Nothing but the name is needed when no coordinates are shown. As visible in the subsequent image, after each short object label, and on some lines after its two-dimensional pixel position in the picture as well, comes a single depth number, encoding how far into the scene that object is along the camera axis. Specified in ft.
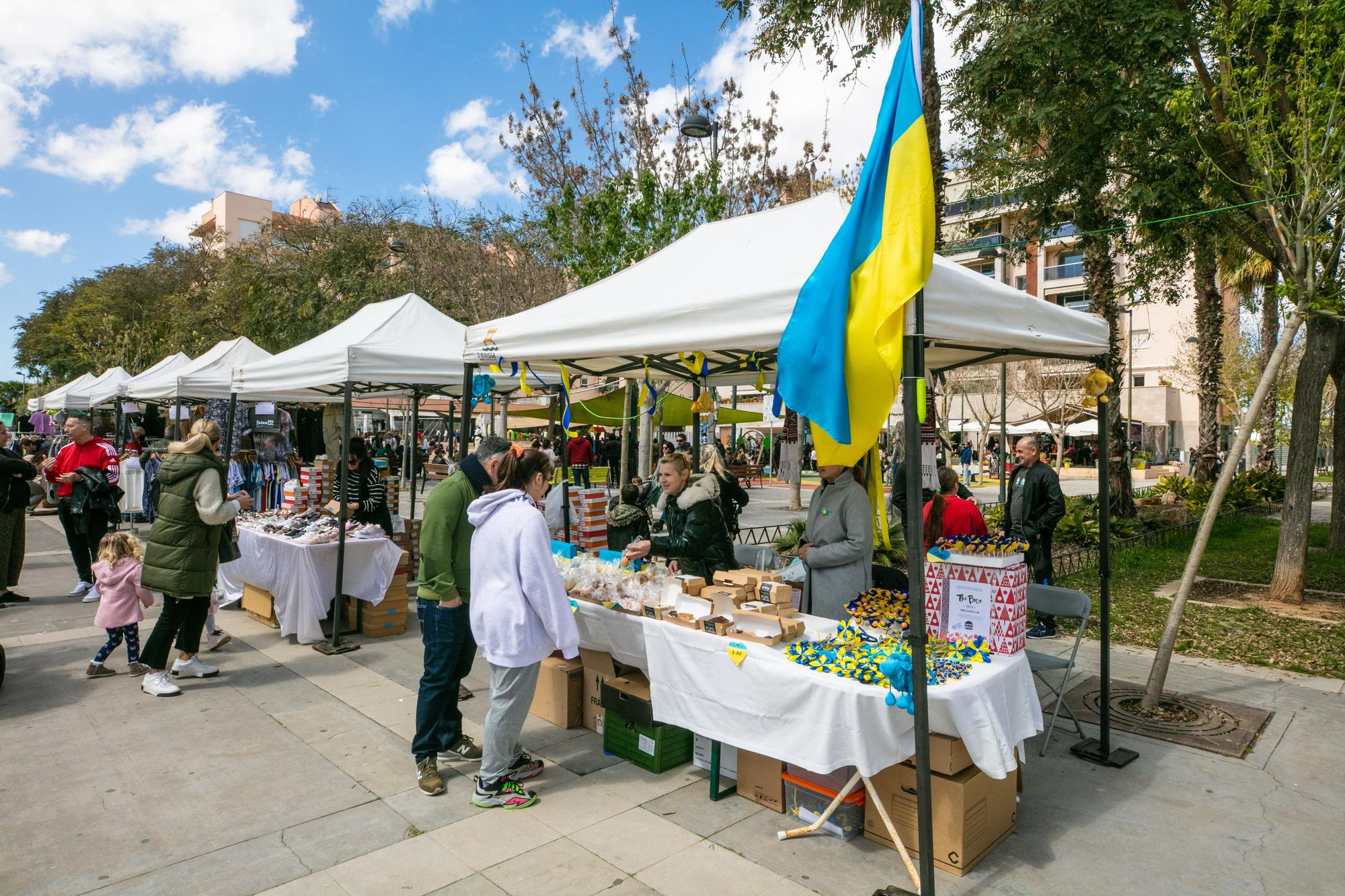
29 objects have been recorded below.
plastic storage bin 11.51
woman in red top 21.40
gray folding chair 14.97
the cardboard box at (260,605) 24.35
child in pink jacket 18.79
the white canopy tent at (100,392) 54.13
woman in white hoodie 11.83
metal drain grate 15.80
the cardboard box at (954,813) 10.59
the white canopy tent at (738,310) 11.55
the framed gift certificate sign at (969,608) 11.79
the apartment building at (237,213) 235.61
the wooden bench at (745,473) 76.48
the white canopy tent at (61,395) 64.69
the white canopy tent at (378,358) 22.40
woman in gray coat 13.66
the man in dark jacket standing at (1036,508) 24.03
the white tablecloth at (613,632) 13.60
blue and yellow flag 9.23
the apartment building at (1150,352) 133.18
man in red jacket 26.58
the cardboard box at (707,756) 13.25
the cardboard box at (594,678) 15.23
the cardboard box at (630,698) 13.99
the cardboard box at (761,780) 12.41
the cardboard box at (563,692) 15.98
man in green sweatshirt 13.02
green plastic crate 13.91
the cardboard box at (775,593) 12.50
